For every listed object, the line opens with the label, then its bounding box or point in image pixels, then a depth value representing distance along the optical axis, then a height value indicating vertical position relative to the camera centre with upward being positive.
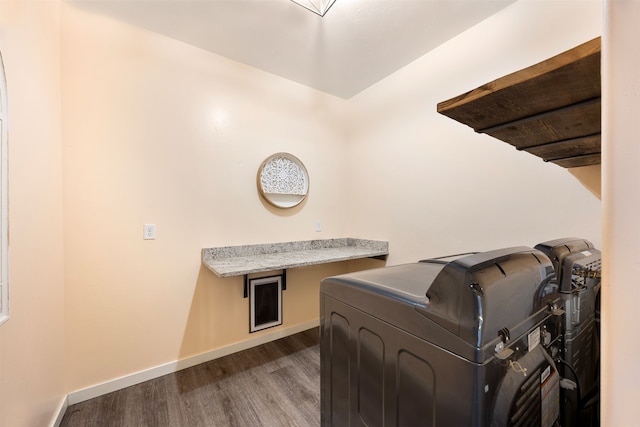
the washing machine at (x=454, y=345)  0.56 -0.35
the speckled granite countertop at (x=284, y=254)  1.89 -0.40
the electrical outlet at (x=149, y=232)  1.89 -0.15
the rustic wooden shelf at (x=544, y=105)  0.53 +0.28
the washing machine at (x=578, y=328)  0.86 -0.43
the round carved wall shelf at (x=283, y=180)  2.42 +0.30
